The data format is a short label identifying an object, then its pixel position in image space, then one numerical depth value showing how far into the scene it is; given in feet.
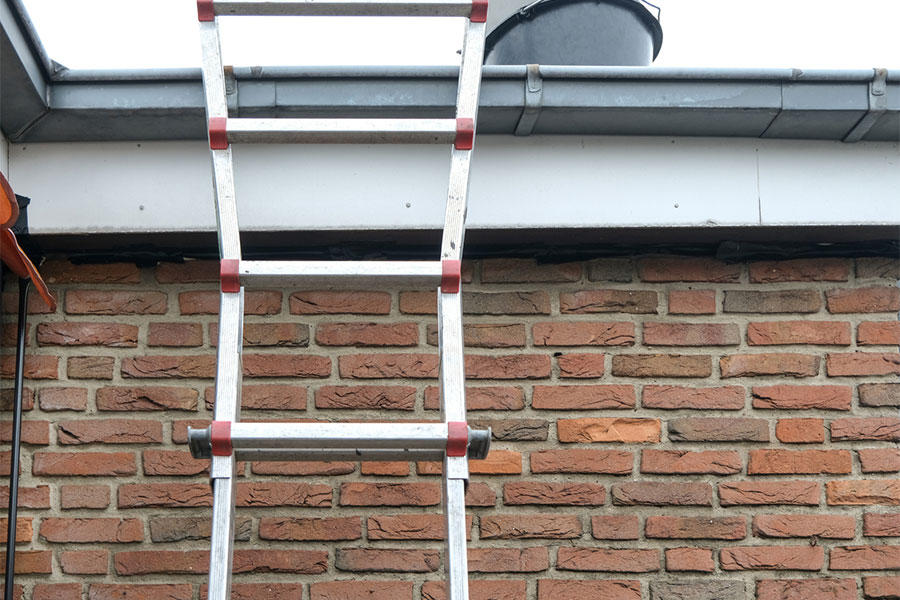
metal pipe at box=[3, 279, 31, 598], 7.98
